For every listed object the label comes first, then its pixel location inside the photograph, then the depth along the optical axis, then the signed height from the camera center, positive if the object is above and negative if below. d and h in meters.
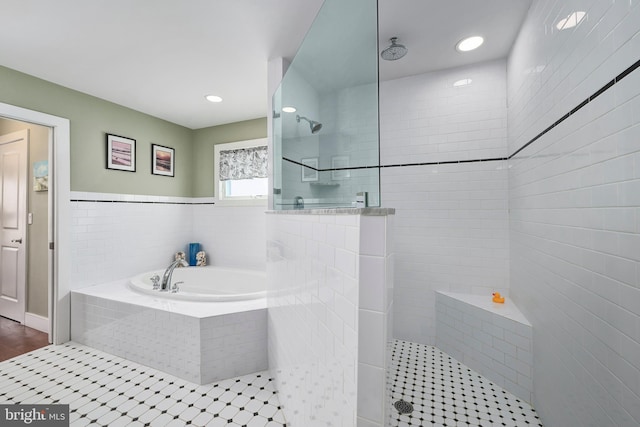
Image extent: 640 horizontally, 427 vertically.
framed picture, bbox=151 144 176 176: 3.27 +0.71
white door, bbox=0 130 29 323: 2.83 -0.05
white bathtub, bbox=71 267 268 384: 1.86 -0.84
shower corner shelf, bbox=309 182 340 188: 1.18 +0.15
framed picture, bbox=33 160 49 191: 2.67 +0.43
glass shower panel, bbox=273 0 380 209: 1.05 +0.49
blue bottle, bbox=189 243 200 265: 3.55 -0.47
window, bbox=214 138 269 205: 3.34 +0.56
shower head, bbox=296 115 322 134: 1.33 +0.45
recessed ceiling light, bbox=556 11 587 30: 1.12 +0.85
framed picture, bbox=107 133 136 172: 2.83 +0.70
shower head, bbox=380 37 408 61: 1.97 +1.22
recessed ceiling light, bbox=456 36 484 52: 1.93 +1.25
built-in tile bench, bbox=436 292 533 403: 1.71 -0.88
